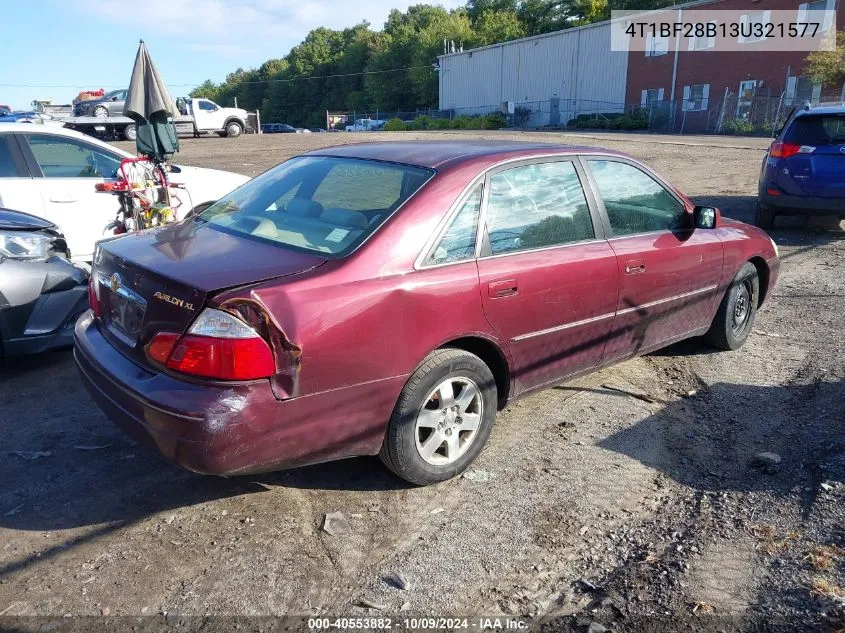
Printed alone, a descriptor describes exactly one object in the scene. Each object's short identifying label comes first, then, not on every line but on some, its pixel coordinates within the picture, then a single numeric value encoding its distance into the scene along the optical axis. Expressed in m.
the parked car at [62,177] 6.68
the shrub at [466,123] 44.74
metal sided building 46.88
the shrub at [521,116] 50.91
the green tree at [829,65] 30.14
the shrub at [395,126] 49.50
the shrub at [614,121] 38.72
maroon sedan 2.76
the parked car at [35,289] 4.52
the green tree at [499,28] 70.12
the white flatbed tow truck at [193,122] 25.22
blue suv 8.70
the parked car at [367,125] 57.68
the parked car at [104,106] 28.72
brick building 34.34
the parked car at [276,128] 54.94
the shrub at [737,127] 33.03
